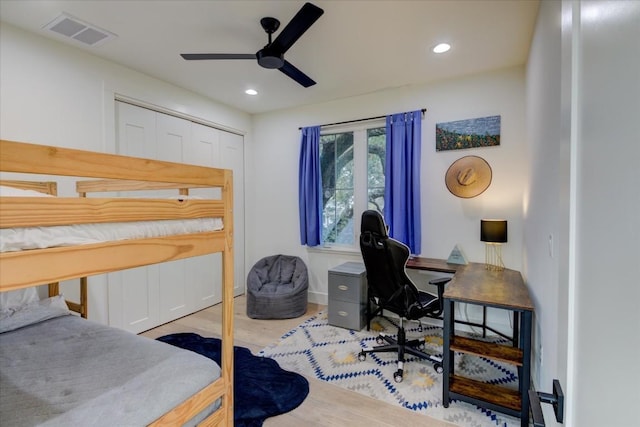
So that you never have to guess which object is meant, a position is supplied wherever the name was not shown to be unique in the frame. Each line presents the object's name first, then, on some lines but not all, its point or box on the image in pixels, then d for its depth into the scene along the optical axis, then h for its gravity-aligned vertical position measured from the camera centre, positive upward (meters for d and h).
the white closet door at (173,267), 3.24 -0.69
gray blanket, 1.03 -0.72
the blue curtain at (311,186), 3.82 +0.29
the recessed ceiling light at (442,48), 2.46 +1.37
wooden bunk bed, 0.73 -0.04
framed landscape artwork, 2.91 +0.77
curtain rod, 3.47 +1.08
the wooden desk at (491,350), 1.67 -0.90
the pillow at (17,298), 1.97 -0.64
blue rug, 1.86 -1.31
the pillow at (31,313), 1.73 -0.68
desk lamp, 2.63 -0.23
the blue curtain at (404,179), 3.19 +0.32
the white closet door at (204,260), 3.56 -0.67
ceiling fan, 1.74 +1.13
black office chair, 2.21 -0.62
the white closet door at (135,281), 2.84 -0.75
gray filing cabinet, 3.07 -0.98
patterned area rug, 1.89 -1.31
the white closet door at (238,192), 4.05 +0.22
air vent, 2.10 +1.36
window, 3.57 +0.37
